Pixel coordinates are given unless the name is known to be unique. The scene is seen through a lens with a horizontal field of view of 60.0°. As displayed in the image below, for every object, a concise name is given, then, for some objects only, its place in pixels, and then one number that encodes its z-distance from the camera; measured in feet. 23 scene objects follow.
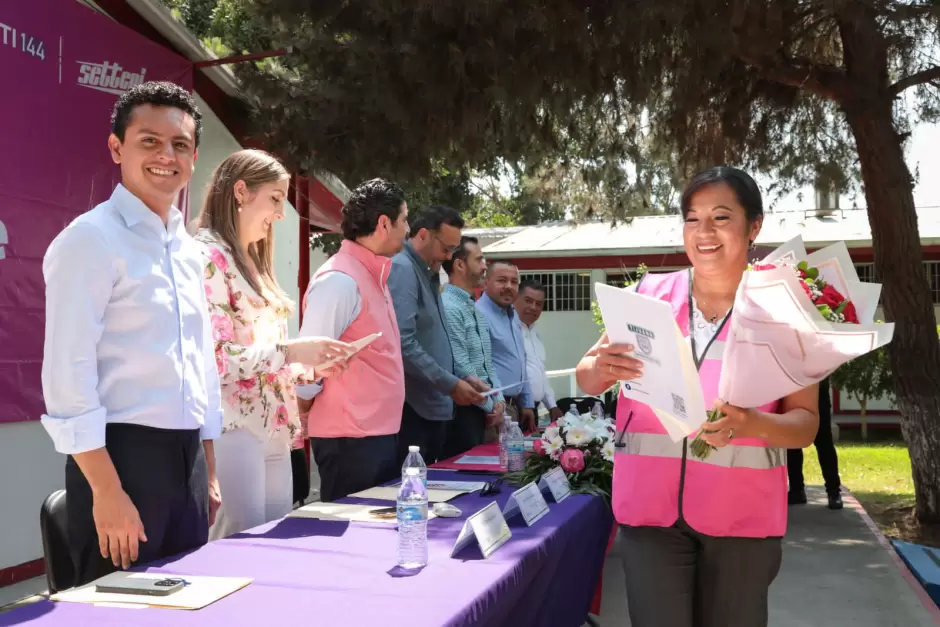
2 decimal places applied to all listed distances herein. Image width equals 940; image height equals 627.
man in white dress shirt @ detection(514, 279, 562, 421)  18.56
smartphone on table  4.93
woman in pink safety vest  5.78
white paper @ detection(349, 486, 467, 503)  8.18
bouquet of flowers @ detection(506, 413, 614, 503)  9.44
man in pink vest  8.73
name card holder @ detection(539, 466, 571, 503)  8.53
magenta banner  12.03
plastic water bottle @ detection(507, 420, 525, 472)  10.12
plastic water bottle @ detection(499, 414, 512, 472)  10.16
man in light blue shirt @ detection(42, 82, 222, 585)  5.07
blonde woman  7.13
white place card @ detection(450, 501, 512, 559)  6.02
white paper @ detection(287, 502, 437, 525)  7.23
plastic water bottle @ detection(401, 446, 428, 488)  6.57
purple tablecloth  4.64
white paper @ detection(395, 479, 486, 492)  8.83
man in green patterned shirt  13.47
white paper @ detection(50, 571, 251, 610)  4.80
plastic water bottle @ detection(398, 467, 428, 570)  5.74
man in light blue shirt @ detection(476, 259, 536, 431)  16.16
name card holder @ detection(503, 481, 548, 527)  7.23
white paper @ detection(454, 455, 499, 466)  11.01
